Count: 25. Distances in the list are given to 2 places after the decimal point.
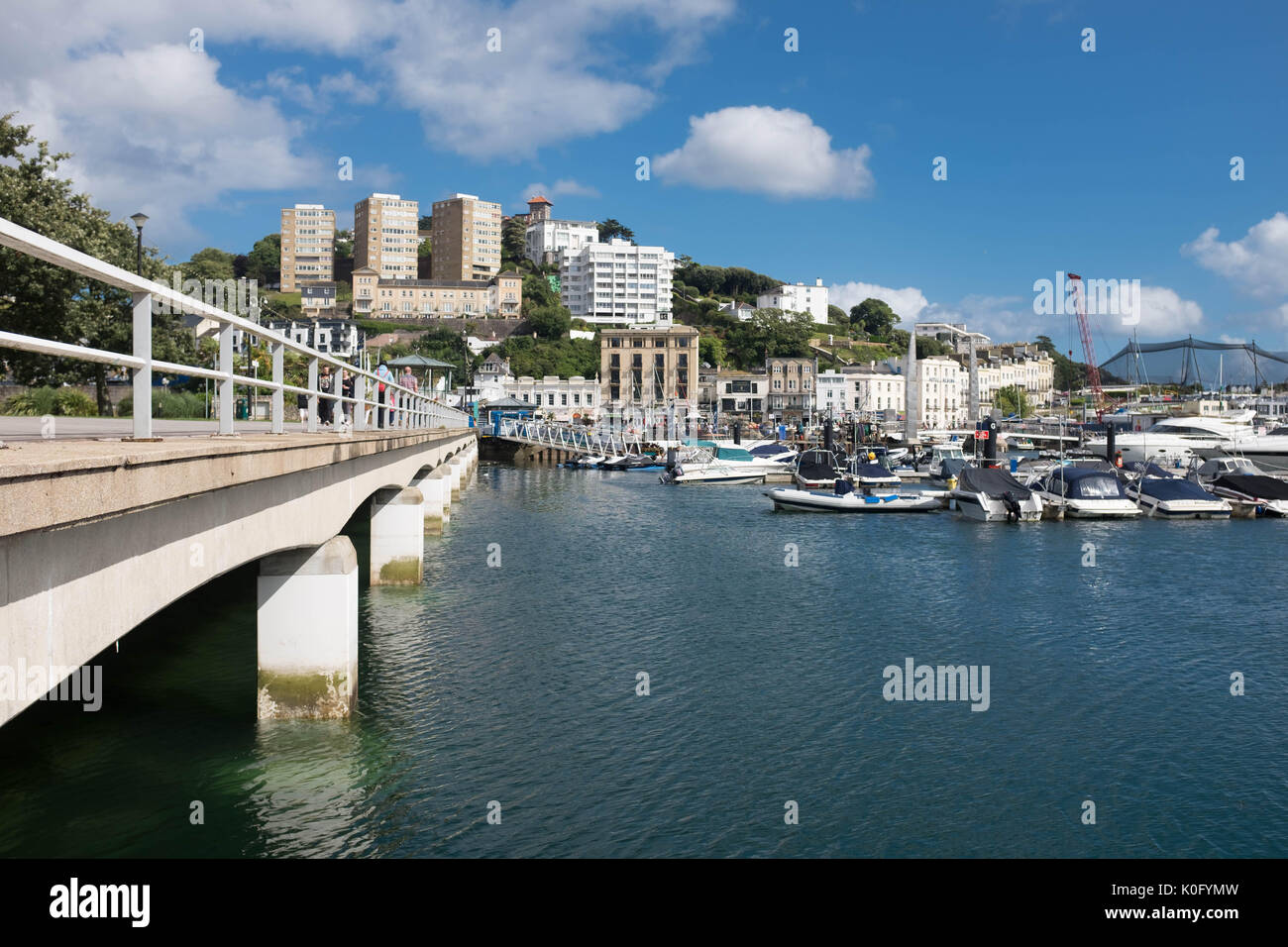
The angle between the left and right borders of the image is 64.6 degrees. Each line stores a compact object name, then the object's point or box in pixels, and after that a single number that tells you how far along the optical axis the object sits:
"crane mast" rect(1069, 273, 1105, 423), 140.12
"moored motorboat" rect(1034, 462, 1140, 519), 53.56
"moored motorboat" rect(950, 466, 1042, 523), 52.53
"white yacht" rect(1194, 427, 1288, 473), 99.19
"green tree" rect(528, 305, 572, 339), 185.88
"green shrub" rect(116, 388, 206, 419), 23.64
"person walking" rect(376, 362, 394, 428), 23.41
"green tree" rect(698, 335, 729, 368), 195.00
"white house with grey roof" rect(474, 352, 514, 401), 153.12
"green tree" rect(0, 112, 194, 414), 28.56
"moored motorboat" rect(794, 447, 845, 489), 69.44
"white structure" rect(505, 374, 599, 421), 155.00
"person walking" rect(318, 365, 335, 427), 22.62
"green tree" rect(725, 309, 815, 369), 192.38
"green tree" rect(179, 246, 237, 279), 182.75
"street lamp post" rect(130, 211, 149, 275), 29.42
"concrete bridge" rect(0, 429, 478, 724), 5.75
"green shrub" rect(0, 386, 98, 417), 22.69
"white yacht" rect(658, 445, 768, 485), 80.38
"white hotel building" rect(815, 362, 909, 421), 183.00
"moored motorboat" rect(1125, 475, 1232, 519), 54.72
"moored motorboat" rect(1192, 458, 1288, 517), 56.28
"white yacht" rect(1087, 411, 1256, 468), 92.88
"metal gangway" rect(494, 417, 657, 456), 107.69
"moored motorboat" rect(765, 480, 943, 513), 55.75
